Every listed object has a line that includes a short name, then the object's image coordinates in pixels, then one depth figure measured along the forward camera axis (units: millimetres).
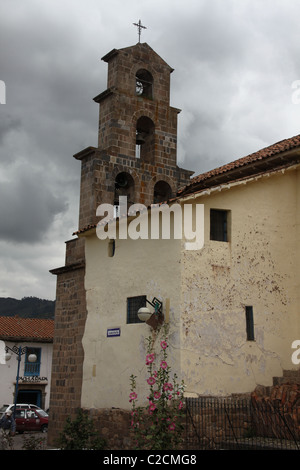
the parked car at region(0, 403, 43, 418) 28188
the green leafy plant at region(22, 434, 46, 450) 11206
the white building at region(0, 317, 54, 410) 34156
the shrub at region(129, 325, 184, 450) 10086
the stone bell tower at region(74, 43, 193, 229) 17922
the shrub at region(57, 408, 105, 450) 12000
